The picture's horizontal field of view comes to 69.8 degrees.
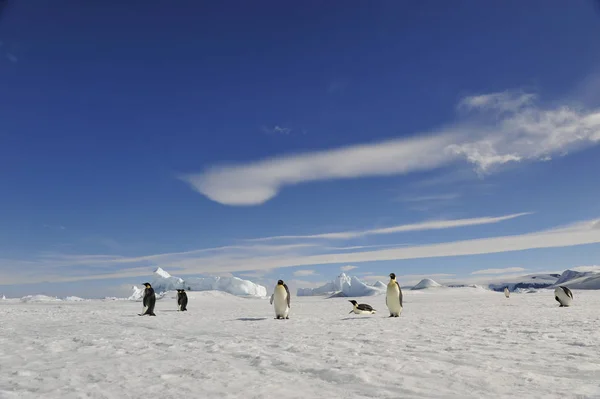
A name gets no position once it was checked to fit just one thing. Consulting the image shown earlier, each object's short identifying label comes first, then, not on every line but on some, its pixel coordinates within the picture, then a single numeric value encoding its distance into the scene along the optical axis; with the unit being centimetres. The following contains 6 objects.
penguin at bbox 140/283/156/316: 1891
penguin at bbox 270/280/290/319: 1588
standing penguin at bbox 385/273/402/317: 1580
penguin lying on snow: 1755
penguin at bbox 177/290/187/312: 2361
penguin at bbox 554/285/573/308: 2088
